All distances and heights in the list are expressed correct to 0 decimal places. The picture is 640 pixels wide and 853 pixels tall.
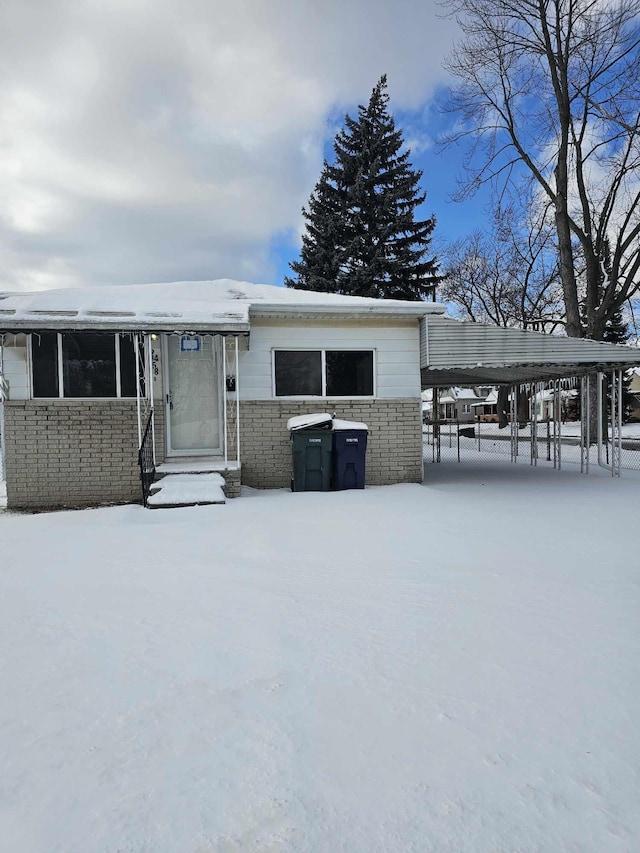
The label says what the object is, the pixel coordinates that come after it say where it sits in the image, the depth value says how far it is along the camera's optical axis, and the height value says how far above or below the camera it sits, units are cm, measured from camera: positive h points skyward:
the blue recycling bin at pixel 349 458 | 845 -87
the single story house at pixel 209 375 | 827 +57
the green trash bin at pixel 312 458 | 834 -85
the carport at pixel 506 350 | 903 +93
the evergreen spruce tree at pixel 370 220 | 2642 +972
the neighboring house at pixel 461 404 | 5781 -11
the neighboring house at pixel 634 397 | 3997 +21
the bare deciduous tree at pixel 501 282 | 2895 +735
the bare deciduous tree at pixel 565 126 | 1719 +1024
